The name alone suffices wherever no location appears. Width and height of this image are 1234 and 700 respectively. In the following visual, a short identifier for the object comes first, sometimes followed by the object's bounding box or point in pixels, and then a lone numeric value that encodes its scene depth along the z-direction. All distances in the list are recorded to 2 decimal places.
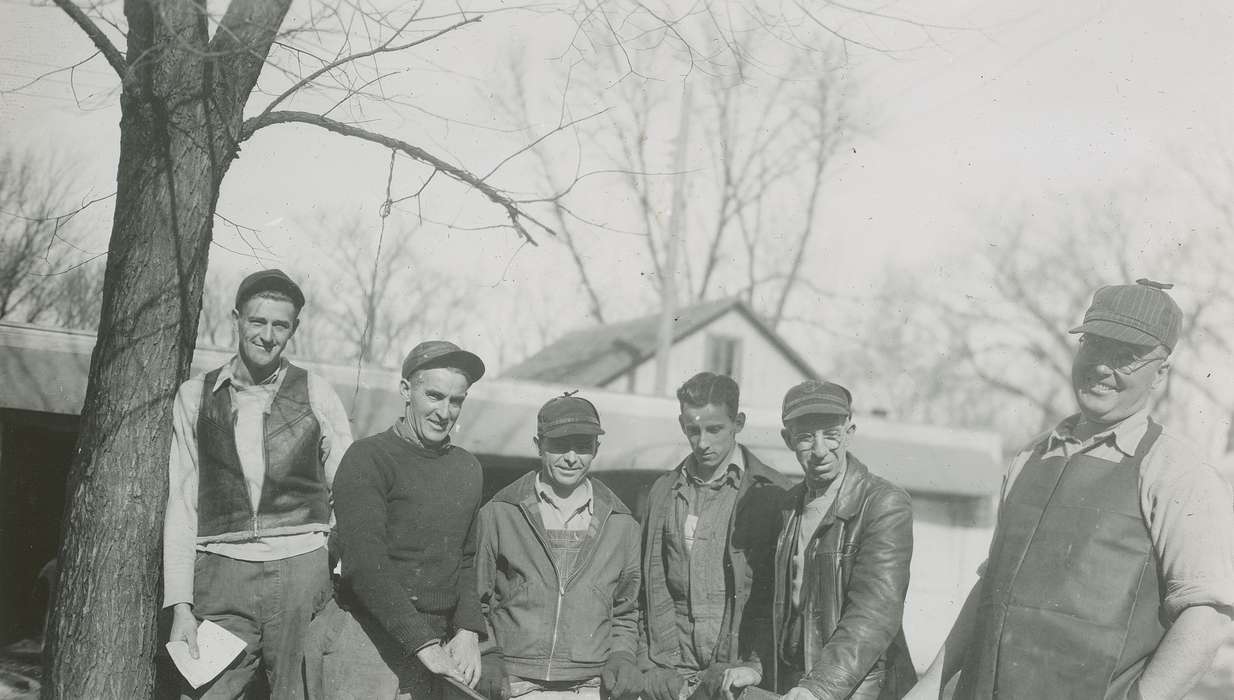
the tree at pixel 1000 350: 21.66
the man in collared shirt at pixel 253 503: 3.29
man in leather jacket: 3.06
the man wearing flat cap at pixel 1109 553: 2.38
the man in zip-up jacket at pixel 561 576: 3.51
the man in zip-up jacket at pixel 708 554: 3.67
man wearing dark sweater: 3.18
